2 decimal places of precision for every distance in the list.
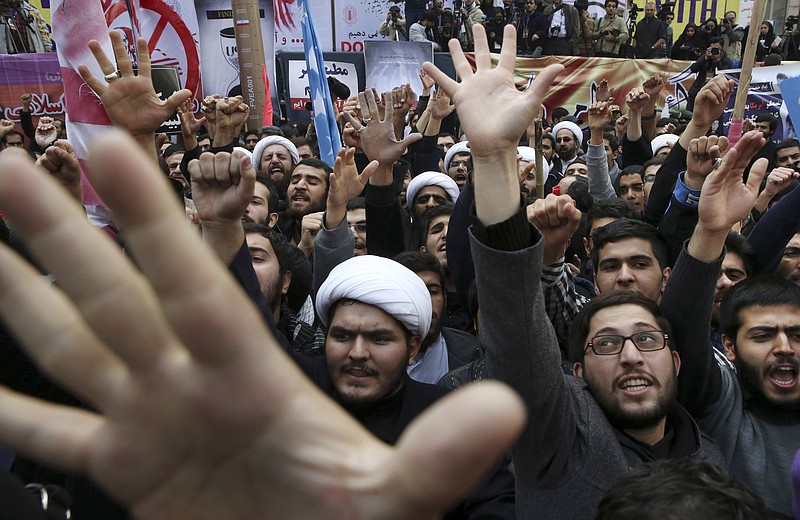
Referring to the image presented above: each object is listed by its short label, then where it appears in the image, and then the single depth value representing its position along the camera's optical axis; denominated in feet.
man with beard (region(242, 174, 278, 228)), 12.41
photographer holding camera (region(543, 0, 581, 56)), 41.04
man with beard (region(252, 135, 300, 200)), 17.10
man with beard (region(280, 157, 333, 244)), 14.38
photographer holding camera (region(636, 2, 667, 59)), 41.50
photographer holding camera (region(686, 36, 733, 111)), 30.55
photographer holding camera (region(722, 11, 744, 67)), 41.39
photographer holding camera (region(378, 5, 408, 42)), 41.88
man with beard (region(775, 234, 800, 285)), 11.02
